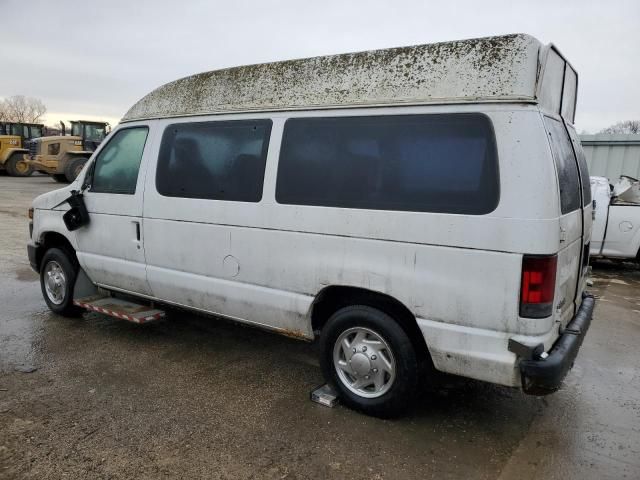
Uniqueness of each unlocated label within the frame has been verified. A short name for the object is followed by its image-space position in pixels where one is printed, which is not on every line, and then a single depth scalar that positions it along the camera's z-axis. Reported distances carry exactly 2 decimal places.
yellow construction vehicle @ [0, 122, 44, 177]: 24.84
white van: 2.81
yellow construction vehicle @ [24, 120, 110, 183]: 21.59
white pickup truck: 8.45
